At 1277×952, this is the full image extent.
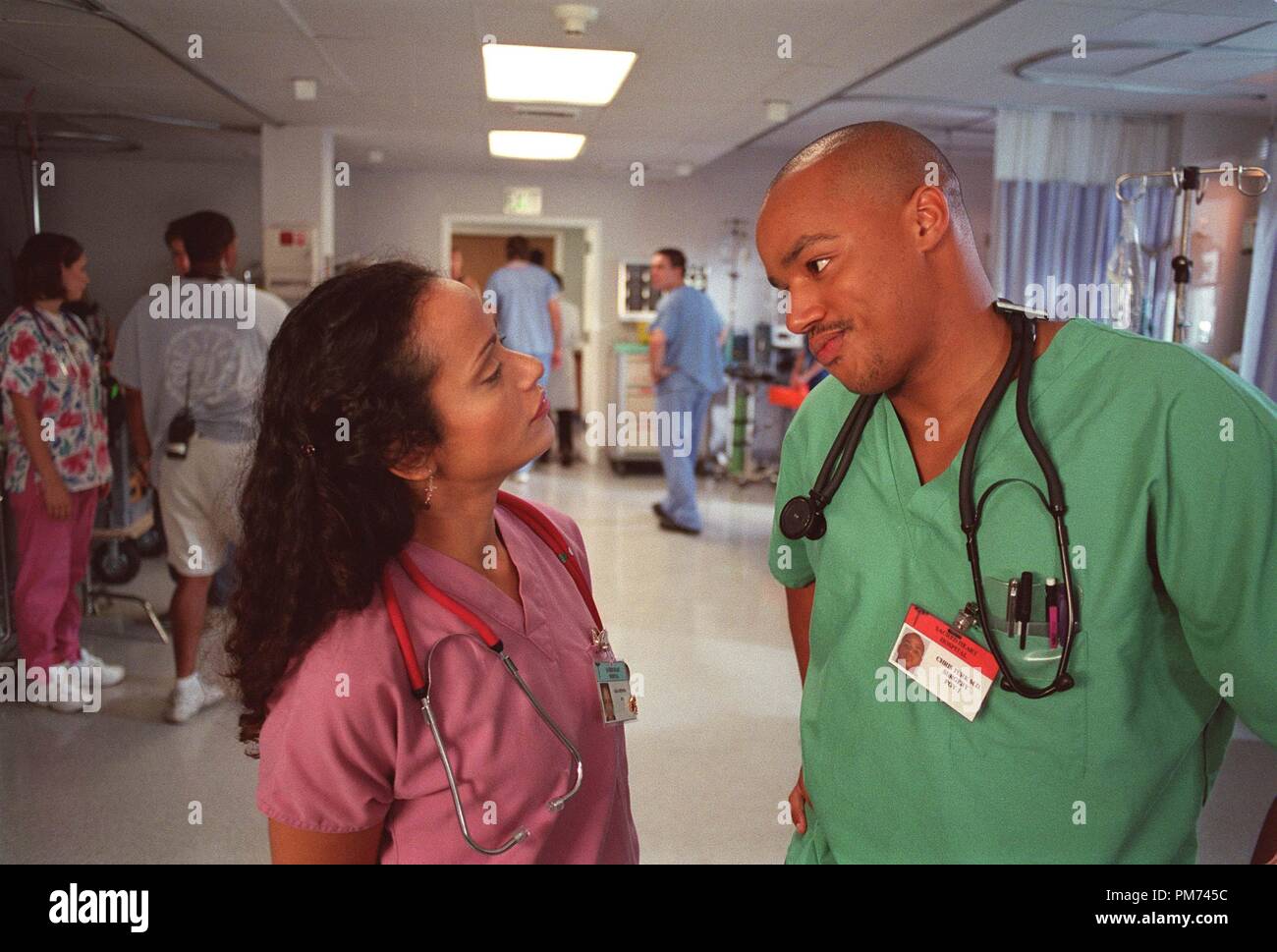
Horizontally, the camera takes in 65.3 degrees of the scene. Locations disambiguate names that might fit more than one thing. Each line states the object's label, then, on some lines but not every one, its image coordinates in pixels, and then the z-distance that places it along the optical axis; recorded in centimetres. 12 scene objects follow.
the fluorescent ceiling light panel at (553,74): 448
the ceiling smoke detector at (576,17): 368
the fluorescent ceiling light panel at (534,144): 672
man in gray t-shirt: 325
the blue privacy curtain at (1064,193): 596
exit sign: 873
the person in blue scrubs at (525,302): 714
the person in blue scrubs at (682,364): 588
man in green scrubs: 97
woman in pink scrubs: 99
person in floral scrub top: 323
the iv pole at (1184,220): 301
